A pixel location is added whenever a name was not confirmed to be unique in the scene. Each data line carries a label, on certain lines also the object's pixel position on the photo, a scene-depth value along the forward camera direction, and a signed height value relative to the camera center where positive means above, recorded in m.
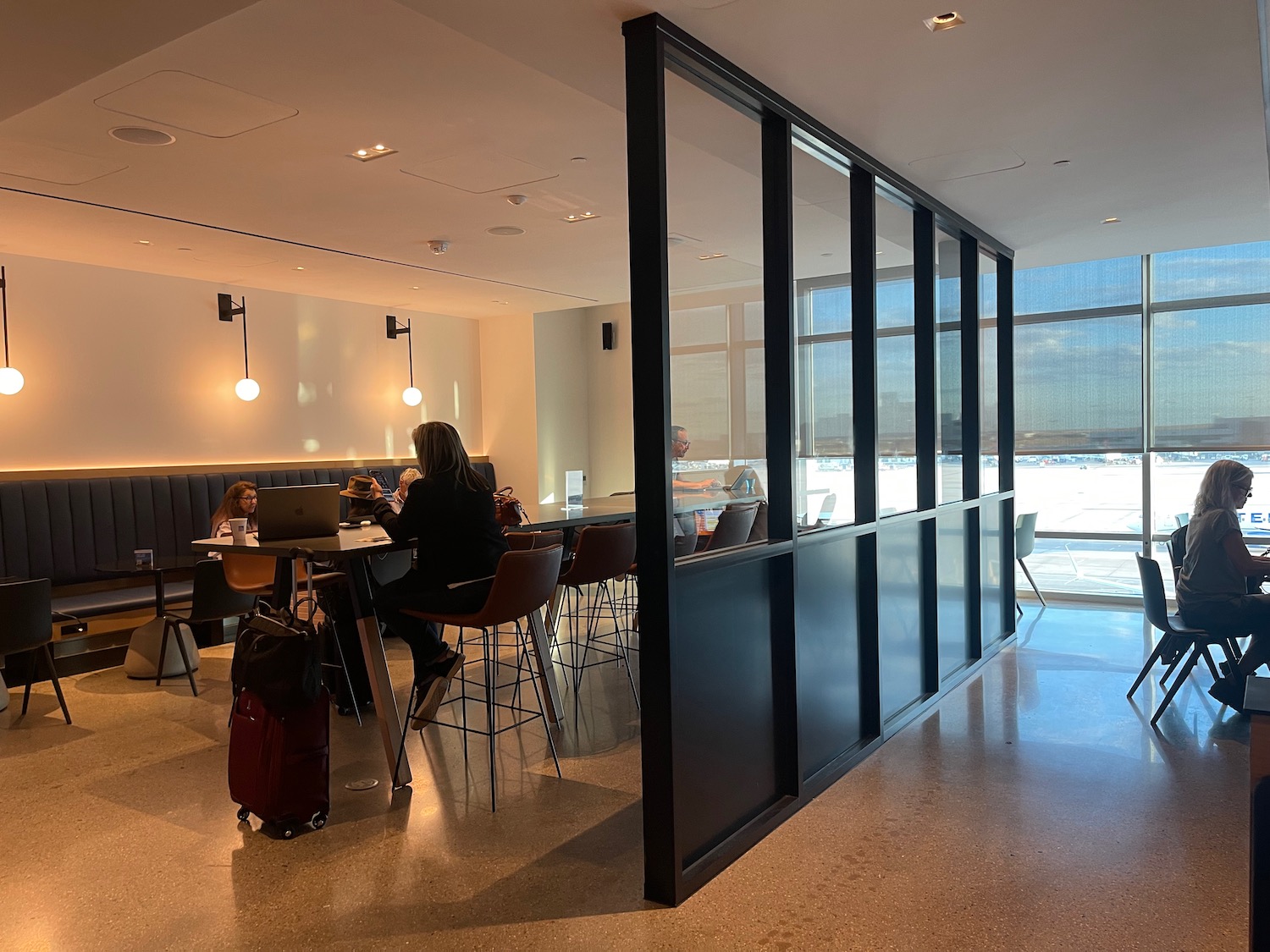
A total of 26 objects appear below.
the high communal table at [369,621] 3.65 -0.75
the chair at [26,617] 4.48 -0.84
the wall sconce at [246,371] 7.71 +0.60
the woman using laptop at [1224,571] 4.34 -0.78
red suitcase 3.27 -1.18
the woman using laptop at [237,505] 5.91 -0.42
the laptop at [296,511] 3.95 -0.32
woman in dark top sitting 3.79 -0.46
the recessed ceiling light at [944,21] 2.79 +1.22
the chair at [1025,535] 6.77 -0.88
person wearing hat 4.46 -0.29
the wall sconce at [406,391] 9.20 +0.46
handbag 5.02 -0.45
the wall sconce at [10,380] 6.20 +0.47
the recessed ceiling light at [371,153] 4.27 +1.34
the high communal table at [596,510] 3.20 -0.48
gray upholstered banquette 6.16 -0.60
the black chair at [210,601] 5.31 -0.94
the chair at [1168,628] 4.39 -1.05
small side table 5.59 -1.27
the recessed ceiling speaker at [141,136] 3.98 +1.36
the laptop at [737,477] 3.29 -0.19
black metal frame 2.78 -0.58
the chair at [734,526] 3.19 -0.36
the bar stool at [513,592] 3.52 -0.63
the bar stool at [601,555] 4.32 -0.60
